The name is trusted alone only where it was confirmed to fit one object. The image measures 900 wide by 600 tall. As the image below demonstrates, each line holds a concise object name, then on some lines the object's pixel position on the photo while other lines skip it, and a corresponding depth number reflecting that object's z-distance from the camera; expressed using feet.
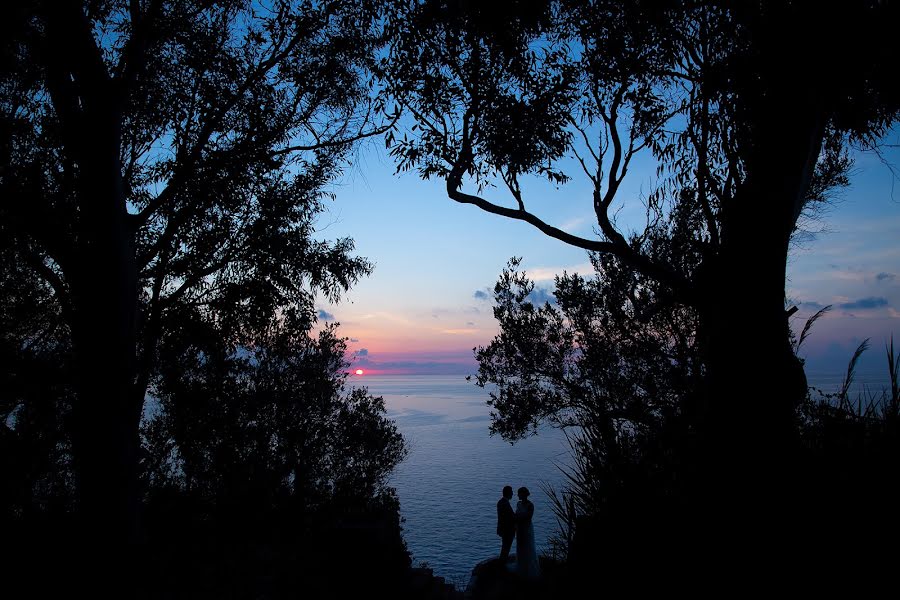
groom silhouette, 37.33
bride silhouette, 36.09
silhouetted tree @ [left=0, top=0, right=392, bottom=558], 21.09
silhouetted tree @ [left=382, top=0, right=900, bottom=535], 14.60
